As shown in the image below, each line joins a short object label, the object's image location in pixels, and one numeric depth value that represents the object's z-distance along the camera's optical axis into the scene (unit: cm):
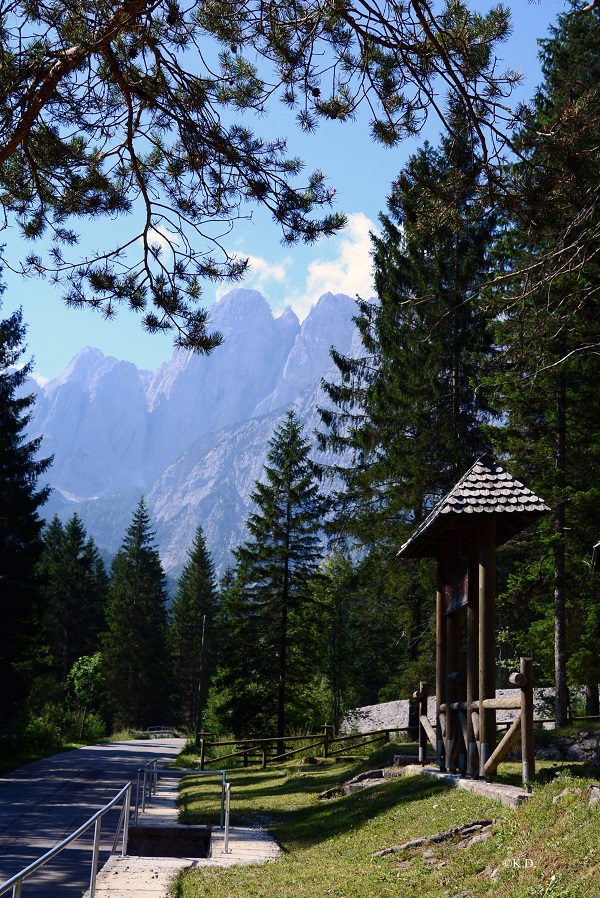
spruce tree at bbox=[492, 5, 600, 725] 1777
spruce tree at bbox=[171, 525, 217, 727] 7150
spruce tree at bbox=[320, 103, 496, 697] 2611
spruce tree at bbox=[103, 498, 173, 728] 6187
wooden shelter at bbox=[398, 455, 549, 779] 1054
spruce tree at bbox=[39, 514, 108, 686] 6131
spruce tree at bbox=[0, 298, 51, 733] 2619
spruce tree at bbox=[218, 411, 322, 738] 3344
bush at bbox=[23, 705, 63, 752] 3098
